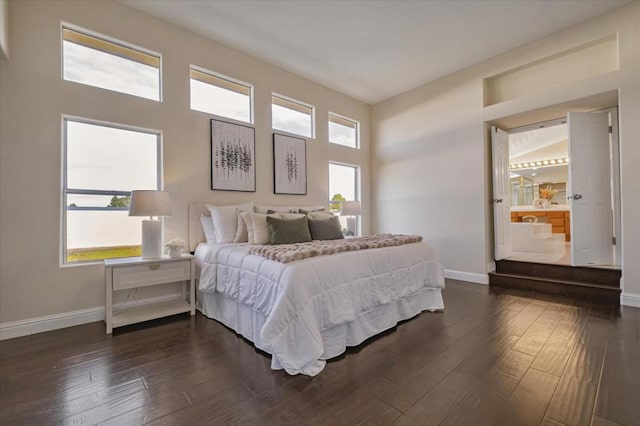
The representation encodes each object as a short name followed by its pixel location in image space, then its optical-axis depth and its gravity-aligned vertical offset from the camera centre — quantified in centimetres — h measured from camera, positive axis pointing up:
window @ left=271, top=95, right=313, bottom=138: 432 +159
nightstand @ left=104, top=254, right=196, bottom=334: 251 -60
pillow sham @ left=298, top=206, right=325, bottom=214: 397 +9
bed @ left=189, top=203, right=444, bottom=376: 181 -64
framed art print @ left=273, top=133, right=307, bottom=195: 420 +78
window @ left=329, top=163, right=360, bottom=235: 507 +53
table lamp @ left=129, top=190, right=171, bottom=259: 265 +5
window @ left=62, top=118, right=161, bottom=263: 274 +36
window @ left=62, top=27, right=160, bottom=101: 276 +160
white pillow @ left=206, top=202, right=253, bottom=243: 322 -7
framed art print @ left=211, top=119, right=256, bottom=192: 359 +79
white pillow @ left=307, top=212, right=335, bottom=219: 353 +0
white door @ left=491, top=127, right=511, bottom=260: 423 +28
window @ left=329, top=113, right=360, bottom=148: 519 +161
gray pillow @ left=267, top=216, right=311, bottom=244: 297 -17
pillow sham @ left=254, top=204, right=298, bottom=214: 369 +9
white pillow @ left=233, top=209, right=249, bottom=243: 317 -19
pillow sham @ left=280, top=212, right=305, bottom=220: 319 -1
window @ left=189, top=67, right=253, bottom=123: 356 +161
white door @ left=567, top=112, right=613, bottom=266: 357 +31
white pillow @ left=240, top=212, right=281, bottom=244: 304 -12
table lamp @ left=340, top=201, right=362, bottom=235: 439 +9
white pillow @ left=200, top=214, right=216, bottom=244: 331 -15
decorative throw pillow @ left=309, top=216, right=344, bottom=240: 334 -17
